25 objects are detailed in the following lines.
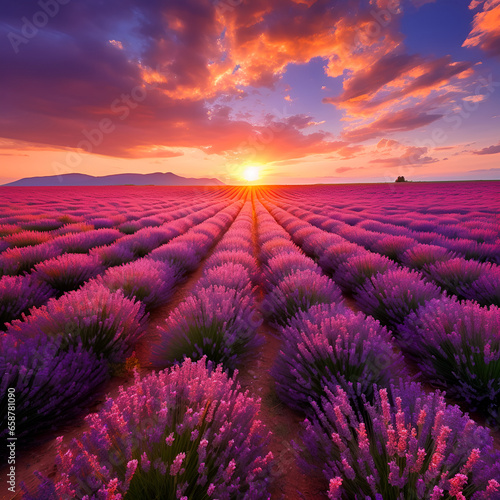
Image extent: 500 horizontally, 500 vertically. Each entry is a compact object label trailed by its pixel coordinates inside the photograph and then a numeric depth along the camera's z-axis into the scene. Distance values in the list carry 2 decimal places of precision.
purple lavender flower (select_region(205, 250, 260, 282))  4.03
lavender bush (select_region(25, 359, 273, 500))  0.86
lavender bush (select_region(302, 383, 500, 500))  0.84
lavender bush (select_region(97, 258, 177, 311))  2.97
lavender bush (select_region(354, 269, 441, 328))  2.57
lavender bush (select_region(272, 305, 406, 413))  1.52
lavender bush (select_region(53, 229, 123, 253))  5.11
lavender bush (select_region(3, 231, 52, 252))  5.26
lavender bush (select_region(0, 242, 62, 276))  3.64
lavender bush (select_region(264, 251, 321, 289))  3.51
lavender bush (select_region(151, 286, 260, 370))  1.99
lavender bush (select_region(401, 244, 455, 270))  3.93
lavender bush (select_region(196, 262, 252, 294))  3.00
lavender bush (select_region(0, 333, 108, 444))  1.45
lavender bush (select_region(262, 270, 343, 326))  2.68
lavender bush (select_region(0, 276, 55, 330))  2.61
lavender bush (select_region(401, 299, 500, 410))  1.62
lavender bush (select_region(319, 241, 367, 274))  4.30
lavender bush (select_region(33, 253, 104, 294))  3.37
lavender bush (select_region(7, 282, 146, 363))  1.94
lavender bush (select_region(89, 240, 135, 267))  4.39
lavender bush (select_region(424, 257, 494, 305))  3.08
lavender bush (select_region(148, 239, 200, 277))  4.50
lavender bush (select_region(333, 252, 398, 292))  3.57
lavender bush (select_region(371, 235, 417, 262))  4.87
